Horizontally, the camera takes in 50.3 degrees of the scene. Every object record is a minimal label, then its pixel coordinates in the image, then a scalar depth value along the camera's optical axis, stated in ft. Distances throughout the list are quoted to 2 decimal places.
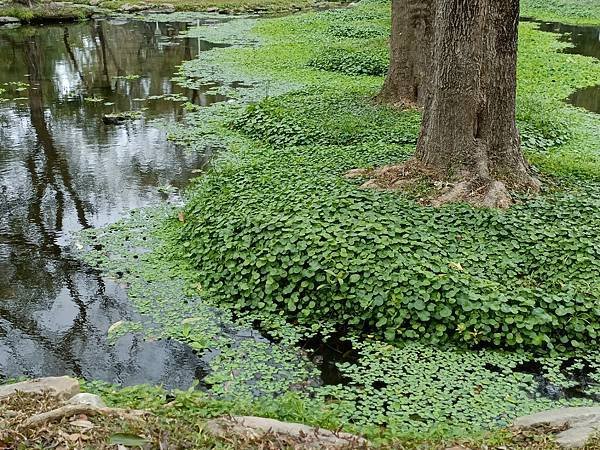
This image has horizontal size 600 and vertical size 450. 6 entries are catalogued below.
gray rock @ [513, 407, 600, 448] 10.96
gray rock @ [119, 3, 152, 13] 103.74
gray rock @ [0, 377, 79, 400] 11.87
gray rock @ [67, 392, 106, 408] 11.48
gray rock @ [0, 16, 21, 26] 83.97
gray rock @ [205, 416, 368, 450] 10.57
